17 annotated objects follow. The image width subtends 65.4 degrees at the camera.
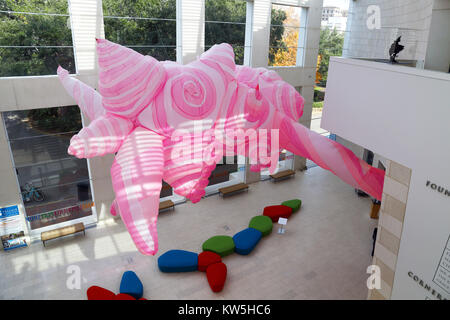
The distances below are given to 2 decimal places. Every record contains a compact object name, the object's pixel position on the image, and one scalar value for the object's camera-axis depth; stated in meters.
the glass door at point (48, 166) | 11.12
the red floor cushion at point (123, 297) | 8.51
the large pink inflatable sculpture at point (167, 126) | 5.55
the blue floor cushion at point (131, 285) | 9.14
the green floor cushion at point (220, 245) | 10.77
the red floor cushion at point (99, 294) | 8.65
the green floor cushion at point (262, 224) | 12.02
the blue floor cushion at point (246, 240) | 10.97
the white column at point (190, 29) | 12.14
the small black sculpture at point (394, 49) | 5.73
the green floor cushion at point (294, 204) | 13.71
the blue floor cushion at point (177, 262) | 10.10
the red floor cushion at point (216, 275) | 9.42
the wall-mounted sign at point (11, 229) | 11.16
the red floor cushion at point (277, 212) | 13.01
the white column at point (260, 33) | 13.90
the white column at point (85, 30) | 10.57
